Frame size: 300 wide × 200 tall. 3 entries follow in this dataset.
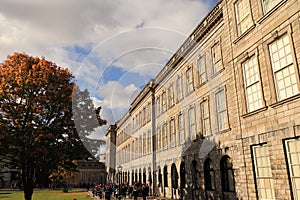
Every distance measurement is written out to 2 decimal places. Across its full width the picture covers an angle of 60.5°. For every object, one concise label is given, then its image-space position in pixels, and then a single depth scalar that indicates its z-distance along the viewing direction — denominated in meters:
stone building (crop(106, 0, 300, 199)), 11.31
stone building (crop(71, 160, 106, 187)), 79.44
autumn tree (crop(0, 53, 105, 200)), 16.56
